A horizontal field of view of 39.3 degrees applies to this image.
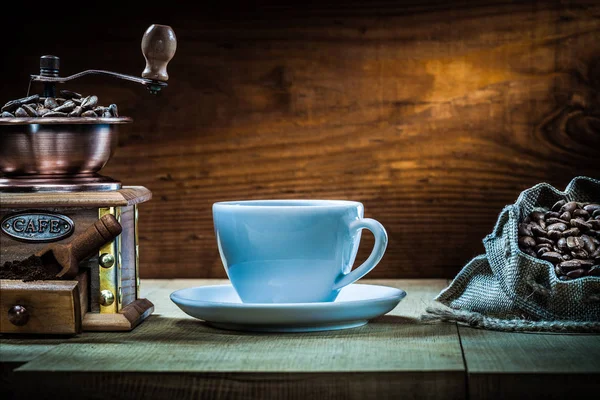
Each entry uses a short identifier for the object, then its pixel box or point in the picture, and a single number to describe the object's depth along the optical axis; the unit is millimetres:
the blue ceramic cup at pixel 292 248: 996
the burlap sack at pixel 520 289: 1015
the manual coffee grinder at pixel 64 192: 1008
